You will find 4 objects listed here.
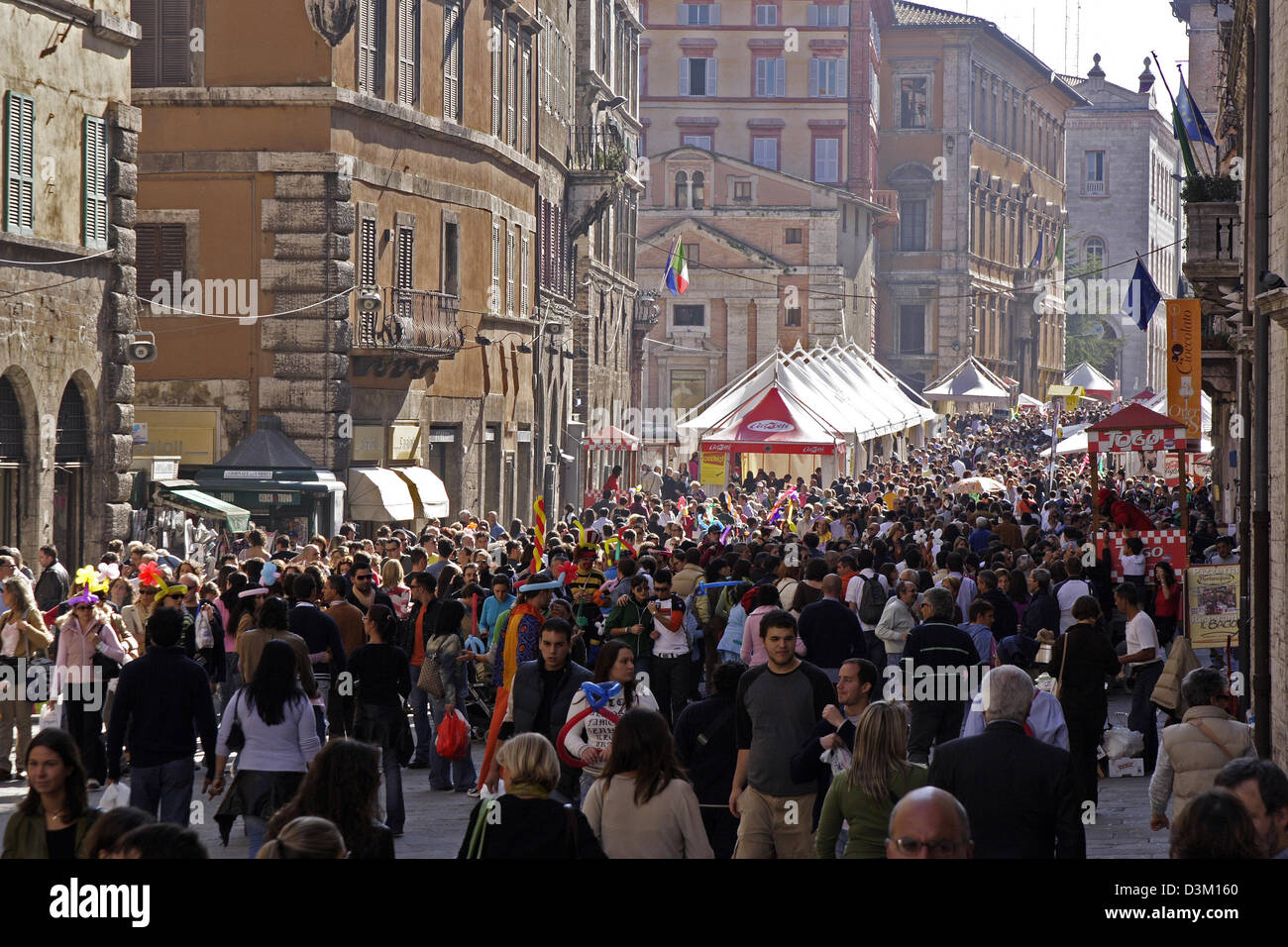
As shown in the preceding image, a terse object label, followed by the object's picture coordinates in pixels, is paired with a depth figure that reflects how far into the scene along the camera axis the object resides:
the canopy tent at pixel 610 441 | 44.59
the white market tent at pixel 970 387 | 56.59
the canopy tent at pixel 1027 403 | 69.94
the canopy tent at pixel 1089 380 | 57.41
